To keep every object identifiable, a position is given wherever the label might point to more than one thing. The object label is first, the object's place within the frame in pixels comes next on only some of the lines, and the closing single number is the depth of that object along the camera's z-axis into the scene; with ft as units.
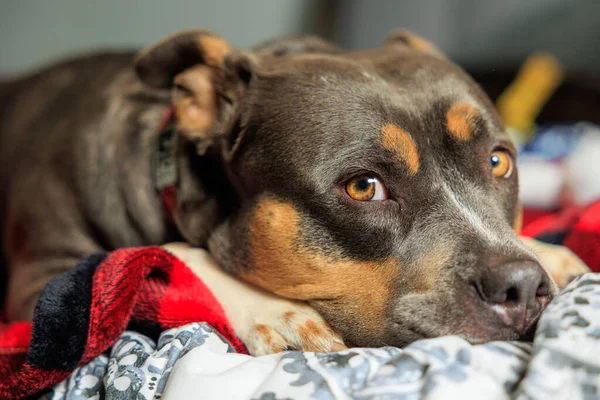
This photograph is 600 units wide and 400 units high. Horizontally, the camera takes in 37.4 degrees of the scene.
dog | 1.48
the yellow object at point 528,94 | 3.14
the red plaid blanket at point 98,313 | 1.45
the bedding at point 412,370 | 1.25
